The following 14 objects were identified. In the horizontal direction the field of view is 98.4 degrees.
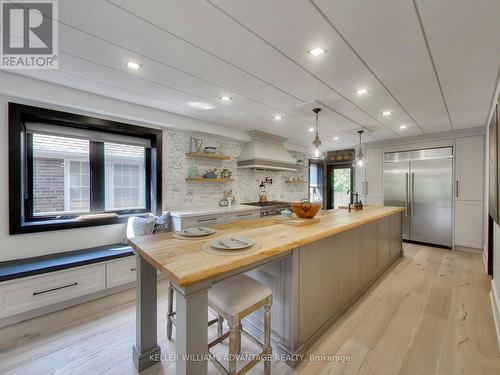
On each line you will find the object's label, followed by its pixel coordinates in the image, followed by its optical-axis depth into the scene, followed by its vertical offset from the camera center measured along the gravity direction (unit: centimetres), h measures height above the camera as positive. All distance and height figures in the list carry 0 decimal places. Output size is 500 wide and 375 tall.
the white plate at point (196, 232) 166 -36
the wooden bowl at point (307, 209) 229 -24
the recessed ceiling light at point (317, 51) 166 +106
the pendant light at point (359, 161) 371 +45
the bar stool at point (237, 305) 130 -75
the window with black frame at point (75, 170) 245 +24
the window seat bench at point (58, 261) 209 -80
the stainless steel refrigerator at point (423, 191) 432 -10
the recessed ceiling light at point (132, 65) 189 +110
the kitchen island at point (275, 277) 107 -67
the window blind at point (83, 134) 253 +71
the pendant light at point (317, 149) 275 +50
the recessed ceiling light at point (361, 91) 238 +106
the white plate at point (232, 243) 134 -37
